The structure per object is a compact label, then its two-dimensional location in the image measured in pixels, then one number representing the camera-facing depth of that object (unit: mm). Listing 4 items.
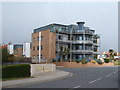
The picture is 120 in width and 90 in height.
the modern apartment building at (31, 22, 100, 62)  59812
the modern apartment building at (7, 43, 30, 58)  88438
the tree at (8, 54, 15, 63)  36912
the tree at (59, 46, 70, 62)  58250
